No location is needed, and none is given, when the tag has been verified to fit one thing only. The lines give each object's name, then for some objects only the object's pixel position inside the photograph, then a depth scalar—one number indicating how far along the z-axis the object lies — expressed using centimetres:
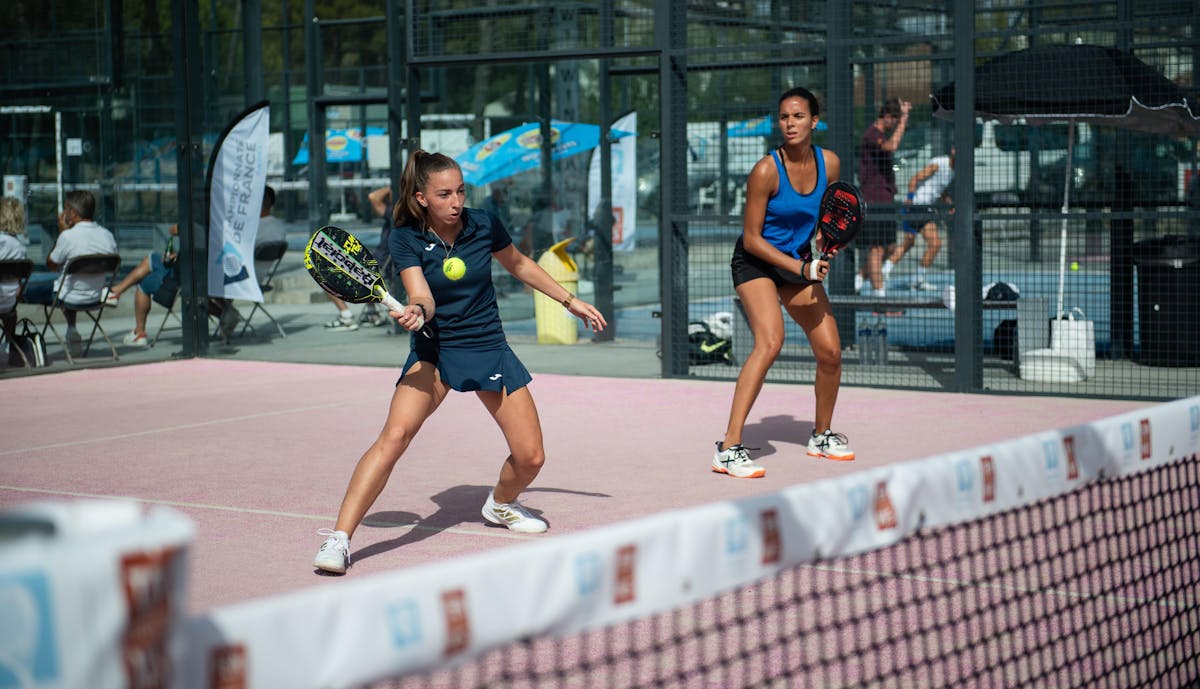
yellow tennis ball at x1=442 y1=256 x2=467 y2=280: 593
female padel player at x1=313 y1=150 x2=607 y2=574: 578
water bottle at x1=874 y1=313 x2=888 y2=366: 1213
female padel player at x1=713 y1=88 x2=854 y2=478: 762
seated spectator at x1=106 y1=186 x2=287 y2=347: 1409
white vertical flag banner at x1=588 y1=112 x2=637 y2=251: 1560
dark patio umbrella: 1112
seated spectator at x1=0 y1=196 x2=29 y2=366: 1241
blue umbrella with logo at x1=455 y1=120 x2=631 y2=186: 1641
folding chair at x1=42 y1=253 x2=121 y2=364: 1296
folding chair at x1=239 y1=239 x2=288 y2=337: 1468
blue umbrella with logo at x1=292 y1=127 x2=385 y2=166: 2989
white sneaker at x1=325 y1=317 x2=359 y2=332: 1582
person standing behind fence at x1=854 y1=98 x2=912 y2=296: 1237
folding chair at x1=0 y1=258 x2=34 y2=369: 1230
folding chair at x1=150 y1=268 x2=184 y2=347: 1408
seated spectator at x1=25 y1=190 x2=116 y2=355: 1314
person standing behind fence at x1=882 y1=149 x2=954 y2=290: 1298
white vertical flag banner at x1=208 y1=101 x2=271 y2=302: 1358
